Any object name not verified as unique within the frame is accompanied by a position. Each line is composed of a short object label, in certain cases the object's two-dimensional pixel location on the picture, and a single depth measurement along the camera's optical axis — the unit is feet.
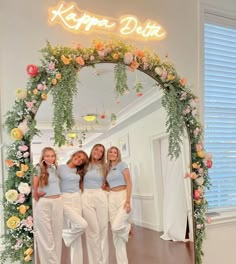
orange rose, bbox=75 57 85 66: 8.20
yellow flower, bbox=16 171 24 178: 7.41
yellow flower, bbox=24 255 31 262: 7.36
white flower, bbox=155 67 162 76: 9.12
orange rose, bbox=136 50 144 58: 8.91
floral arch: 7.43
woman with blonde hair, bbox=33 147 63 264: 7.62
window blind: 11.37
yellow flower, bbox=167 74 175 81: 9.28
